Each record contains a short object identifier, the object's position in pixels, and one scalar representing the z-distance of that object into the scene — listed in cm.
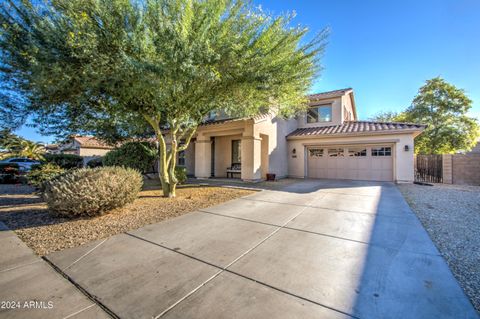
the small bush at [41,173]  800
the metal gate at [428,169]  1255
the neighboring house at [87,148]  2742
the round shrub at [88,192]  512
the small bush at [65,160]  1321
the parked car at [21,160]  1882
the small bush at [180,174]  1154
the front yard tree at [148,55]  502
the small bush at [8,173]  1196
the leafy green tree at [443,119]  1881
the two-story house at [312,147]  1206
